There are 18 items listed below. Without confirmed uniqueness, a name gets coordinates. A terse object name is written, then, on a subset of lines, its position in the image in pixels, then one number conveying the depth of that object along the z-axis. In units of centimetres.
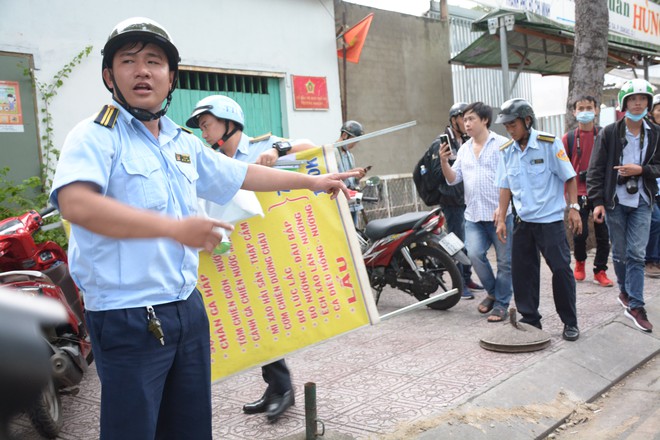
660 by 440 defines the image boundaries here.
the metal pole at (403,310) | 346
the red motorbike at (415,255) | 621
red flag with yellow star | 997
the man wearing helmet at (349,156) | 732
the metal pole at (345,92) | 1017
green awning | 1123
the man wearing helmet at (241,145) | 376
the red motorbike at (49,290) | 357
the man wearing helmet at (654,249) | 743
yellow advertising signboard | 338
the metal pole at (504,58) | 1010
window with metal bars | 835
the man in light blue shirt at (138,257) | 200
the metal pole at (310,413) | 326
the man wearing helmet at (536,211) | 499
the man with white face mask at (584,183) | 714
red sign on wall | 945
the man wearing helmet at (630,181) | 541
